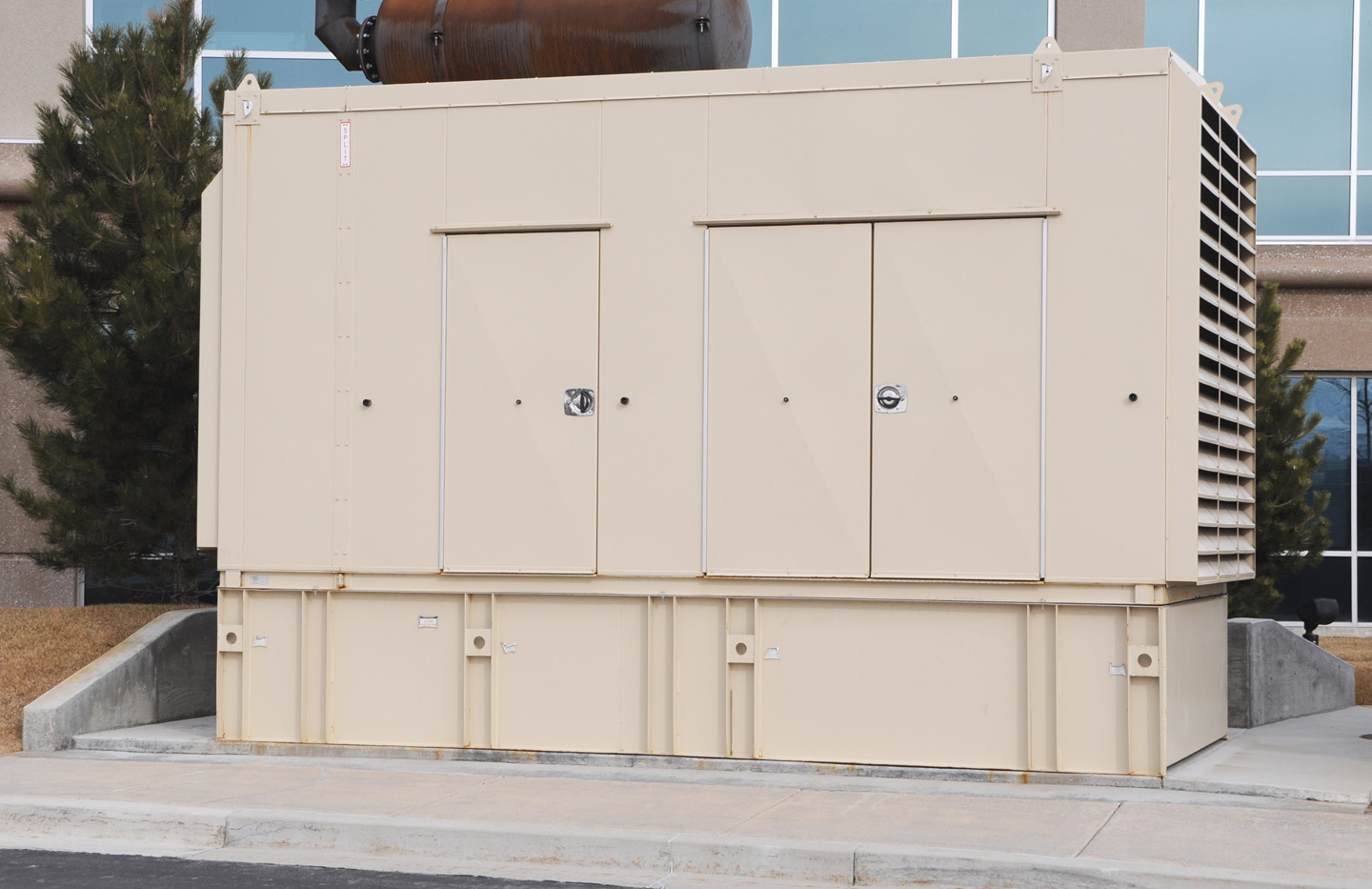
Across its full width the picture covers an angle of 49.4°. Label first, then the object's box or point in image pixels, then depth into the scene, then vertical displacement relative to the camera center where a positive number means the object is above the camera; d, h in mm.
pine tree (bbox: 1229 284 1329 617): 14820 +7
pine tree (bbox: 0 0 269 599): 12586 +1430
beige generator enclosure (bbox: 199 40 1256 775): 8641 +427
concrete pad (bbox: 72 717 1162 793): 8625 -1735
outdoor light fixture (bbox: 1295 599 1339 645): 13102 -1124
